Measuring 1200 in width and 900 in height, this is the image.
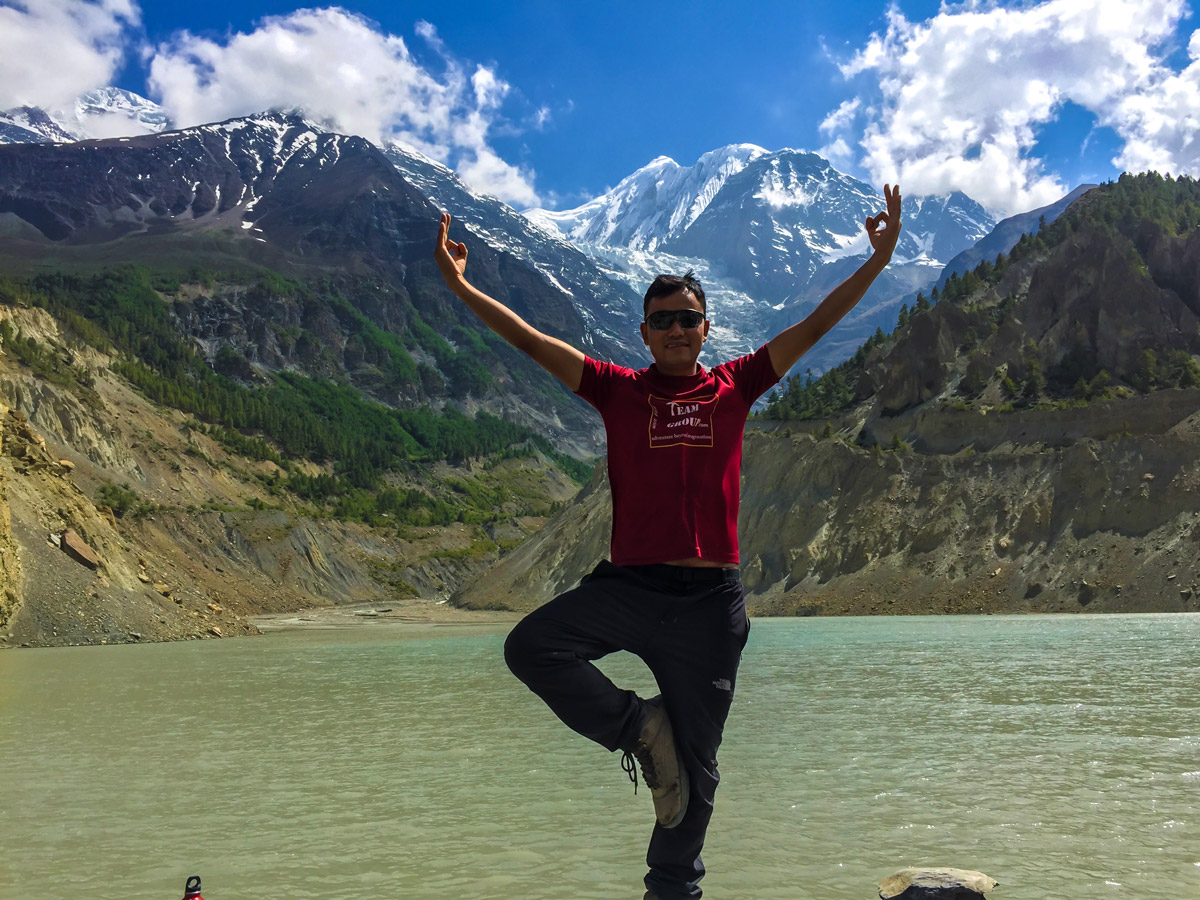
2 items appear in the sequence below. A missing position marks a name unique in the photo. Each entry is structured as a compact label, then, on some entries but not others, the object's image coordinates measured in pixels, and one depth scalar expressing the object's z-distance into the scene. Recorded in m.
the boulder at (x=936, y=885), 5.41
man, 4.73
